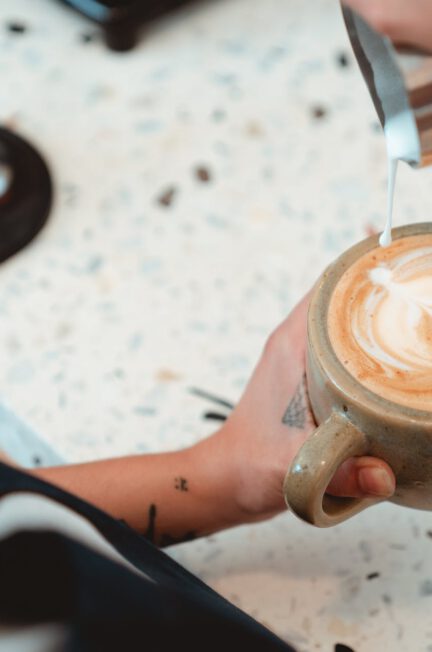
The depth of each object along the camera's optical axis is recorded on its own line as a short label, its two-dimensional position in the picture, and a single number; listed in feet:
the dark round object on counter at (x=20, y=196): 3.19
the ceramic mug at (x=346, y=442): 2.29
